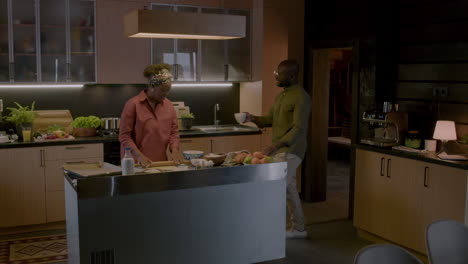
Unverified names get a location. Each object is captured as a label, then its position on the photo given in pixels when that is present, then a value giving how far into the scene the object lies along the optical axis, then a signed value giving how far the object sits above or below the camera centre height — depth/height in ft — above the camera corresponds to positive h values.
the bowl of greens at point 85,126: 19.86 -1.19
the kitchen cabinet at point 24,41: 18.86 +1.87
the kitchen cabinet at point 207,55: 21.40 +1.62
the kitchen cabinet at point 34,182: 18.19 -3.06
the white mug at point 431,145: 16.40 -1.51
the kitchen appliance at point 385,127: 17.21 -1.05
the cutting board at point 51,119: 20.06 -0.97
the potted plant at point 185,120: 22.03 -1.05
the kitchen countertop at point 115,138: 18.33 -1.62
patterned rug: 16.01 -4.92
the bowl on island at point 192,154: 13.58 -1.53
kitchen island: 11.94 -2.93
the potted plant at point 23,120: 18.79 -0.94
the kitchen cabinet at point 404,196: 14.78 -3.02
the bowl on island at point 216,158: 13.35 -1.59
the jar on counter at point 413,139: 16.72 -1.38
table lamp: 15.25 -1.01
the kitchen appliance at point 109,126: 20.40 -1.25
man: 16.97 -0.95
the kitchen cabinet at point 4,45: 18.67 +1.70
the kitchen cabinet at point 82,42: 19.81 +1.94
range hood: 12.55 +1.70
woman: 14.79 -0.81
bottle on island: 12.16 -1.62
